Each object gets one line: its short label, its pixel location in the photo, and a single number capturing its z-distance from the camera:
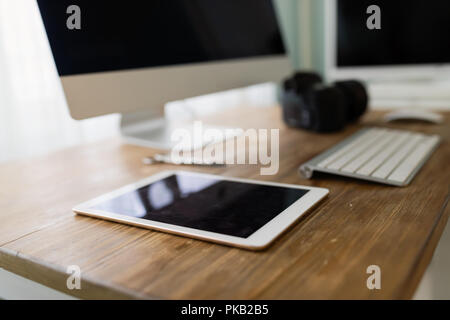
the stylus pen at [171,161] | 0.73
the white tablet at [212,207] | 0.43
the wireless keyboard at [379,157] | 0.60
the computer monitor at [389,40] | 1.00
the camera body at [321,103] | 0.93
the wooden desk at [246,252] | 0.34
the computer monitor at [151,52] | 0.62
